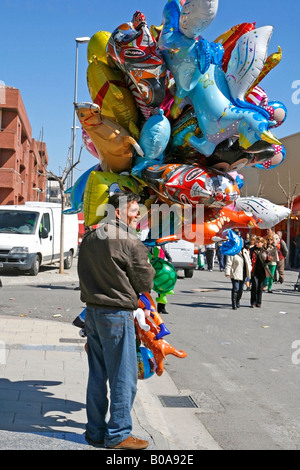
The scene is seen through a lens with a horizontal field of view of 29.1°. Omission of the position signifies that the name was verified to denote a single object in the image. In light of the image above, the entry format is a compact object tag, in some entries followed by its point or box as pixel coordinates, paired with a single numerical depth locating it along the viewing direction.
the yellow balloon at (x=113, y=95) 5.17
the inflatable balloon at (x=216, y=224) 5.39
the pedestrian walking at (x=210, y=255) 25.75
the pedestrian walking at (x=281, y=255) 20.55
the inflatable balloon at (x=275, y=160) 5.50
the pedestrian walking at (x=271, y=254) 17.59
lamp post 24.35
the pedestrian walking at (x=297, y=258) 30.25
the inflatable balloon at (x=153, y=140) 4.95
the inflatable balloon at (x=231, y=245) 5.93
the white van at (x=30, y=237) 18.30
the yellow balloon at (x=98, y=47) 5.23
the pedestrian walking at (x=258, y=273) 13.97
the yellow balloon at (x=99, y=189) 4.98
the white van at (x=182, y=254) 20.81
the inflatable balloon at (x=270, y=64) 5.16
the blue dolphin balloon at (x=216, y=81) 4.82
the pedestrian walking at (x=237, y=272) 13.48
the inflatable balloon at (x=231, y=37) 5.10
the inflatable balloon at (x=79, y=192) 5.73
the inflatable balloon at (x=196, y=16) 4.62
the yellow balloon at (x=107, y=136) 5.02
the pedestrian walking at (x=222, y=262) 25.53
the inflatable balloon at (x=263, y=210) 5.62
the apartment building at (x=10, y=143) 43.03
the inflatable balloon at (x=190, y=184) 4.88
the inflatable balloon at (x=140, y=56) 4.89
